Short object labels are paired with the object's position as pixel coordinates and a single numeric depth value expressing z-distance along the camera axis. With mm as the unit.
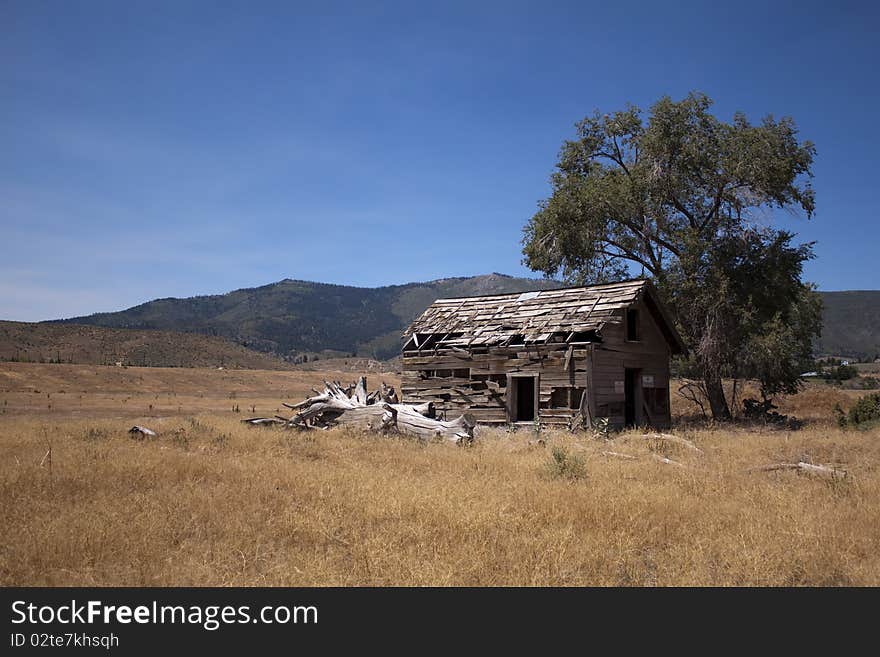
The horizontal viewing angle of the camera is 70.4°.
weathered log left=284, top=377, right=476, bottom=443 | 17422
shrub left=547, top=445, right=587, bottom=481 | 10835
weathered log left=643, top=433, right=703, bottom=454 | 15175
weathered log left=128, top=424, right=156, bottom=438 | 15109
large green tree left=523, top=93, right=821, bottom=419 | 24969
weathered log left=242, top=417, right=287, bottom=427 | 20675
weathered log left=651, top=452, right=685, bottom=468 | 12872
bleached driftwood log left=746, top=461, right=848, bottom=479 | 10703
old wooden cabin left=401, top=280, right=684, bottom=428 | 19641
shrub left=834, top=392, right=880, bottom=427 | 21047
